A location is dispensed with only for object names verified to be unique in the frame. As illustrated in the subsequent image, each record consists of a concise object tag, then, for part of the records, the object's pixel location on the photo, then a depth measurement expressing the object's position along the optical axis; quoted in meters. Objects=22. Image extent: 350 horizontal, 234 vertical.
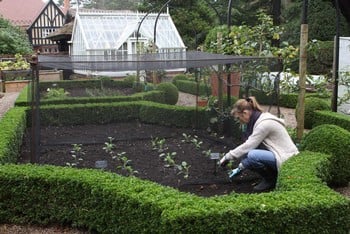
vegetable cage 5.62
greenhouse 20.48
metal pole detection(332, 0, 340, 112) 8.72
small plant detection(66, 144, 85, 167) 6.73
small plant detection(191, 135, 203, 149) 7.41
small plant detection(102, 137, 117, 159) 7.18
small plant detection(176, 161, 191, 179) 5.72
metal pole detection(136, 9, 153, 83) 9.74
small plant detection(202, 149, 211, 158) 6.69
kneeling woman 4.84
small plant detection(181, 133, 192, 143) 7.88
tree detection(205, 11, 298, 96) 7.36
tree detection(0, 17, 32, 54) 24.48
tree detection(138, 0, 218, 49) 23.16
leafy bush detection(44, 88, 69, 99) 10.41
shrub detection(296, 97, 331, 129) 9.02
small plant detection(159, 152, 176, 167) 6.13
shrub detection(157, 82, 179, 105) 9.55
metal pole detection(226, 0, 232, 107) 7.93
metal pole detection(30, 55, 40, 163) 5.44
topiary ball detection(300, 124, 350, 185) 5.08
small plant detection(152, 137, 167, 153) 7.23
